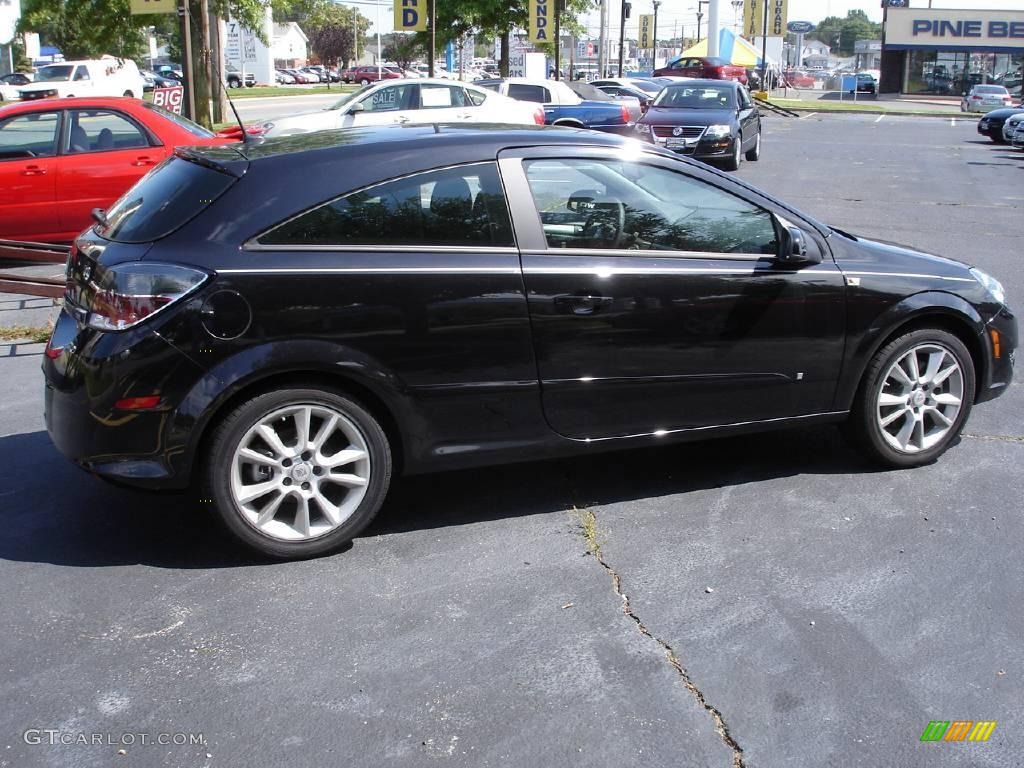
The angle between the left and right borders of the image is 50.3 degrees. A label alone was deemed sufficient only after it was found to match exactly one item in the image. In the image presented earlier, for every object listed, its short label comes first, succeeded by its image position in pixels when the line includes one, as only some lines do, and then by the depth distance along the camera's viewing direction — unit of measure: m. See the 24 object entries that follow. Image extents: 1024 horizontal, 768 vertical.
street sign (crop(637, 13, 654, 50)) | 74.88
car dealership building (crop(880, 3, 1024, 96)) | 67.94
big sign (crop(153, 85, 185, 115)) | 16.14
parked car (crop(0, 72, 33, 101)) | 39.03
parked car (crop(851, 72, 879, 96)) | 73.19
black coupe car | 3.98
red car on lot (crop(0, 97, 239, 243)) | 10.23
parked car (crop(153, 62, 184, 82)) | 64.14
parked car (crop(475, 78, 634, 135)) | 23.12
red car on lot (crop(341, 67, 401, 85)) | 79.43
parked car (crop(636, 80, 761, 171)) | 19.84
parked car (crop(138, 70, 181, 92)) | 53.54
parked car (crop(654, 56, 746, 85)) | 50.84
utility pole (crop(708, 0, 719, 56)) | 58.88
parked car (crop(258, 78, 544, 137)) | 19.09
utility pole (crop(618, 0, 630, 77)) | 53.61
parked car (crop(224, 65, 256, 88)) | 79.06
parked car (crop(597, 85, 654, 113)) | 35.92
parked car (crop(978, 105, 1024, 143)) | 29.93
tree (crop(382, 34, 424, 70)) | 40.47
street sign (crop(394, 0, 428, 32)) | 26.11
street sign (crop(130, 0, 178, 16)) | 17.39
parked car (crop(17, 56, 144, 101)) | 38.47
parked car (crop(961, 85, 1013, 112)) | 51.72
